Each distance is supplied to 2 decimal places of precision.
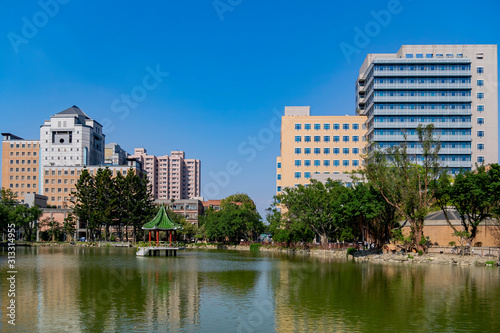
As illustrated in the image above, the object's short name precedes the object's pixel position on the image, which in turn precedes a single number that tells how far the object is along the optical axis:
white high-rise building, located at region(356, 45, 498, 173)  120.69
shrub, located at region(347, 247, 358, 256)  70.56
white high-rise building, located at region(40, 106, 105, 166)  171.88
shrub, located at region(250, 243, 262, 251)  104.58
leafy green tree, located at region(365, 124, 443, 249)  61.78
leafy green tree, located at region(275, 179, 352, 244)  78.19
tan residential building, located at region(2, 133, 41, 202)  175.50
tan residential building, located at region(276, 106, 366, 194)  126.06
